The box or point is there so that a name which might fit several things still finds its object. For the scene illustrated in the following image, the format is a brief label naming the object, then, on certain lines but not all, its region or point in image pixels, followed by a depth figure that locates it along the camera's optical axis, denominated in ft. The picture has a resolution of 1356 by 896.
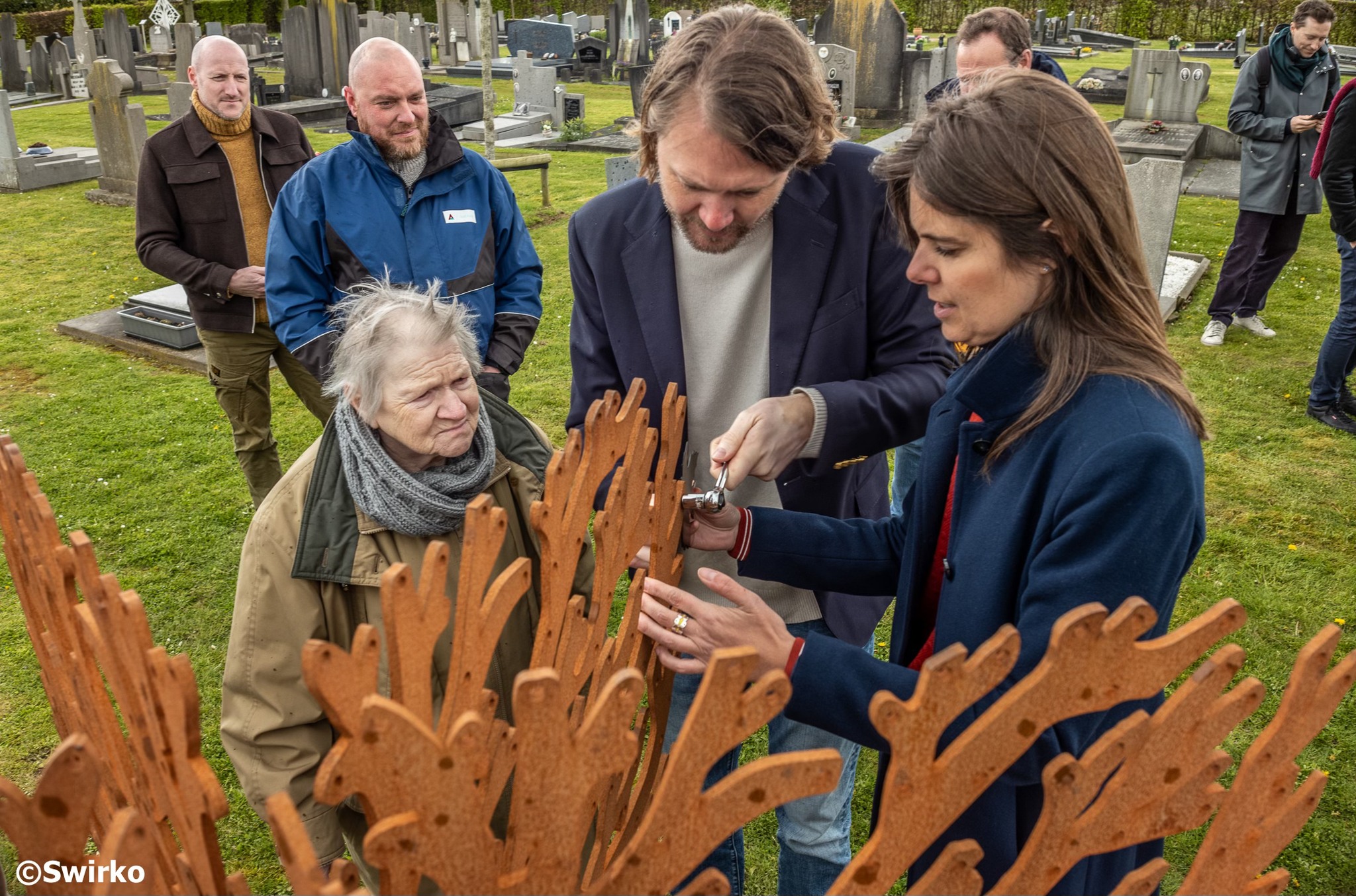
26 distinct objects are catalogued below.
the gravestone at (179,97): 33.73
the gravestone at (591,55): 71.51
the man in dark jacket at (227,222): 14.70
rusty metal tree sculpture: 2.83
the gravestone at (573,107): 52.08
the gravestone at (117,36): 66.64
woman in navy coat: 4.14
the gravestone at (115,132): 31.89
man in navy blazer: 6.00
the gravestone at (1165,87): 43.29
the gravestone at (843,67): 41.73
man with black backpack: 21.91
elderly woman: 6.53
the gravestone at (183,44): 47.21
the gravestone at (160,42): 73.10
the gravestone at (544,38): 71.31
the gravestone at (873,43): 47.70
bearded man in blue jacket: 11.62
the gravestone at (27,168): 38.63
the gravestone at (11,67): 63.93
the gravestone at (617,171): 24.08
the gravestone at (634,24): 69.62
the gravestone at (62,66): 62.59
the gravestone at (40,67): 63.41
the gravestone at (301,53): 55.62
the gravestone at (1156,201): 23.02
